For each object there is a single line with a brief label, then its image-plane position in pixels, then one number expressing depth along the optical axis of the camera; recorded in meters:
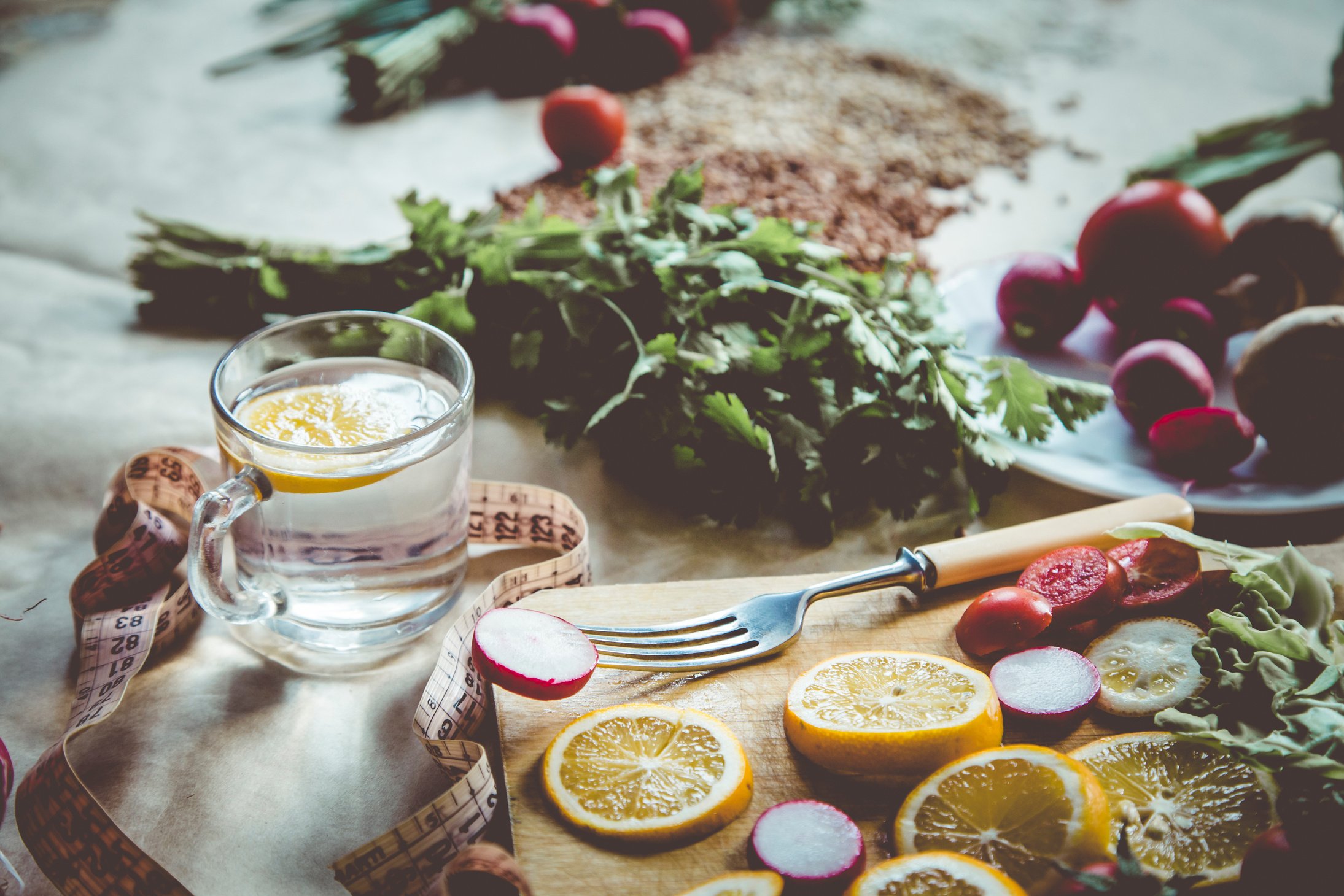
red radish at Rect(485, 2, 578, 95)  1.03
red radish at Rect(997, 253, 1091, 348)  0.74
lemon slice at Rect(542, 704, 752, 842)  0.51
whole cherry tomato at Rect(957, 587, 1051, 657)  0.57
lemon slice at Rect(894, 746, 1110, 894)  0.50
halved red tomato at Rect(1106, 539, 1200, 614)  0.59
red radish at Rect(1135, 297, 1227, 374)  0.72
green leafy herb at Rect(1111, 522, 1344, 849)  0.51
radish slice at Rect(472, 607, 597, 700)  0.55
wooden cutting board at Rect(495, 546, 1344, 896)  0.51
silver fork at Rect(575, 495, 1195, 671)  0.57
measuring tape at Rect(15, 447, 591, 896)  0.51
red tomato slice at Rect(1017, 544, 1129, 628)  0.58
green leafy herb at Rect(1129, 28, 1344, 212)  0.85
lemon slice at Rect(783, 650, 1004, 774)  0.53
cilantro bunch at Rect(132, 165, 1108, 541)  0.64
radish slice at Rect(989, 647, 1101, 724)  0.55
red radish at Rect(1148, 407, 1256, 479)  0.65
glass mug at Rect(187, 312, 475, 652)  0.55
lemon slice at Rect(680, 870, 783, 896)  0.49
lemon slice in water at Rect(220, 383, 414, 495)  0.55
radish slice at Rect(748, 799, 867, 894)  0.50
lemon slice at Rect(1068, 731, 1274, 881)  0.51
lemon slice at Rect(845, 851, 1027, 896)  0.49
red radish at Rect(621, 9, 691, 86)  1.05
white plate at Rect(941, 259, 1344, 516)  0.65
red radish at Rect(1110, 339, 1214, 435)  0.68
